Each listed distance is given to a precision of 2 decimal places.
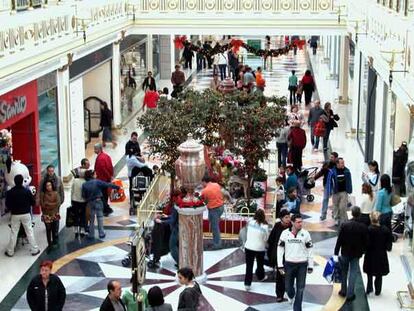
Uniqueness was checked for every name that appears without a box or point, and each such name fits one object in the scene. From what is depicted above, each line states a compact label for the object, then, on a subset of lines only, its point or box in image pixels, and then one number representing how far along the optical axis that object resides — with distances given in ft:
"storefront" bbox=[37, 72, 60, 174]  53.67
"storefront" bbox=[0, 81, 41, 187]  51.03
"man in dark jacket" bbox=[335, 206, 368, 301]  36.01
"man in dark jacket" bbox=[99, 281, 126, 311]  28.50
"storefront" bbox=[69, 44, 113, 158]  62.28
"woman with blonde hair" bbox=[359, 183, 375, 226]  43.34
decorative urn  38.50
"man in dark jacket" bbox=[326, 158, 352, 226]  47.67
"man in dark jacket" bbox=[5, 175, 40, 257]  42.55
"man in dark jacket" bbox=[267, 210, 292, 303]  36.27
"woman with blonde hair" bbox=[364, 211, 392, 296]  36.86
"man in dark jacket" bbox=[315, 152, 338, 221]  49.93
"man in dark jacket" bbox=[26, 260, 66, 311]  30.83
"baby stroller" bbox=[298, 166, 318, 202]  54.95
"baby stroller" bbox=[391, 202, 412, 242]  46.68
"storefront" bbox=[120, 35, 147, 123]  83.56
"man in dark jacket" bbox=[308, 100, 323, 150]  70.78
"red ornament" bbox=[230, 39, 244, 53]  90.58
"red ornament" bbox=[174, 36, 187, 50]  89.55
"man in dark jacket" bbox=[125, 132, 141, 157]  54.60
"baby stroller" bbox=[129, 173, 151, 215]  51.44
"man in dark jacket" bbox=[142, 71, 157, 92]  89.66
